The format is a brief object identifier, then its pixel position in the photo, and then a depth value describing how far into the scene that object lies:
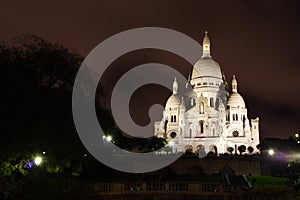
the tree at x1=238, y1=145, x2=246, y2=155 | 76.68
